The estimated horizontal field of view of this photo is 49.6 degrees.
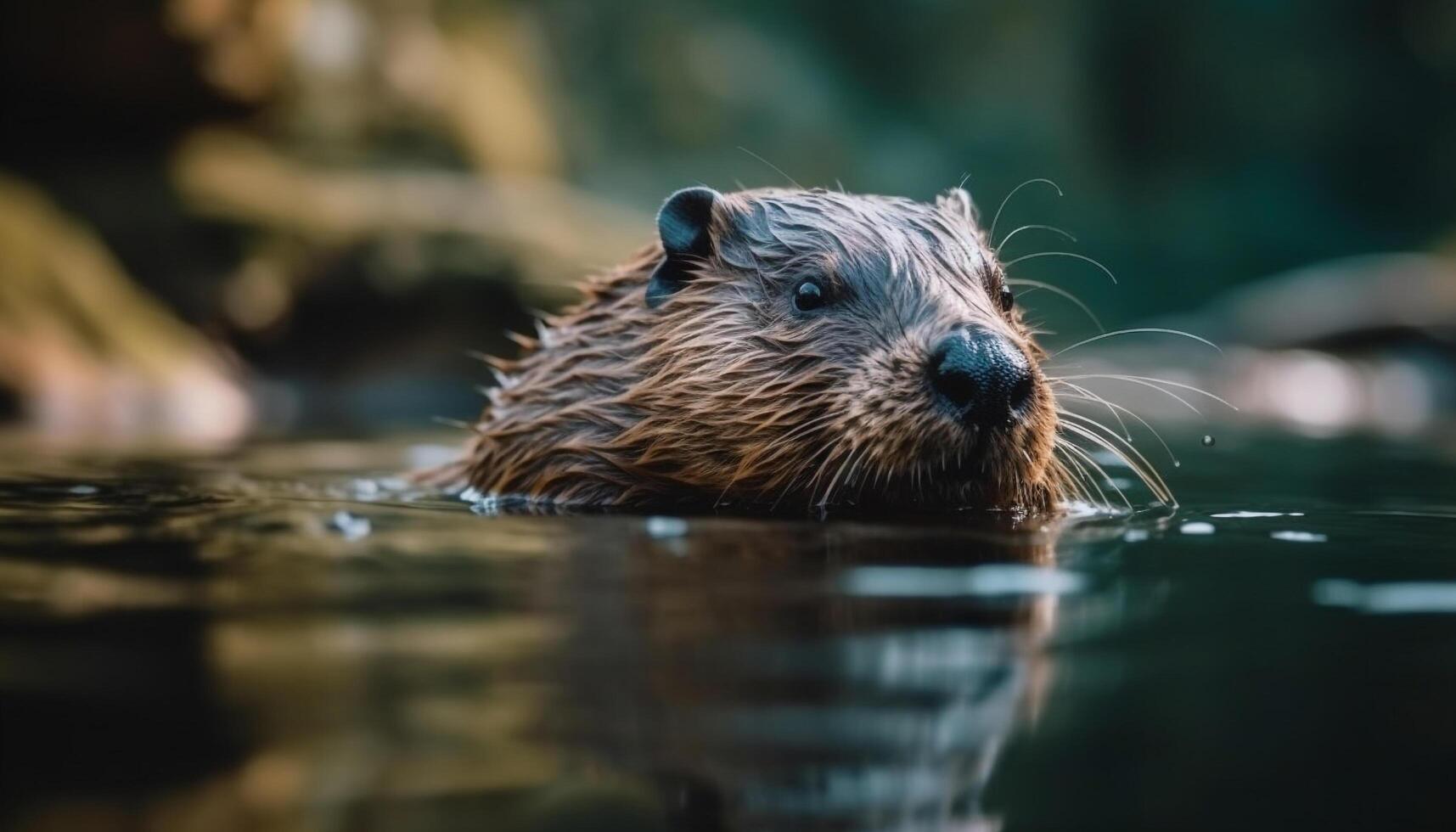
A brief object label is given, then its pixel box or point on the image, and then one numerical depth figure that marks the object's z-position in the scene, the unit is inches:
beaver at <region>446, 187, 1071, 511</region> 177.8
